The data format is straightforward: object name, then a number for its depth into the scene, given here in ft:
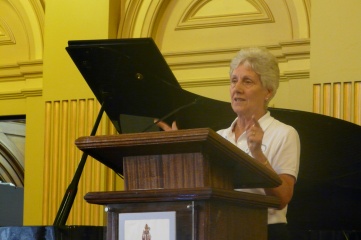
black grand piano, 23.10
